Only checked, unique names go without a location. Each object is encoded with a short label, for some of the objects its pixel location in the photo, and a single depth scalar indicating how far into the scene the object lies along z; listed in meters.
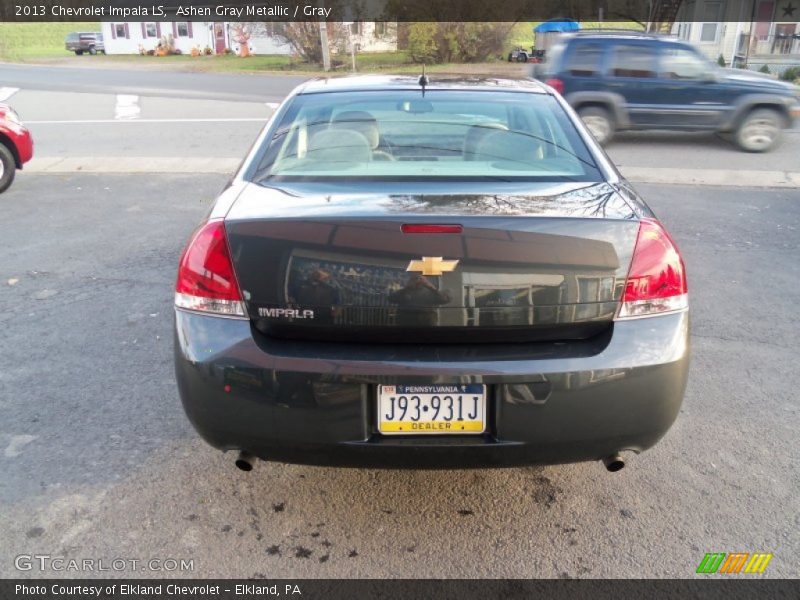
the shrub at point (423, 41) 32.06
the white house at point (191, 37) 42.69
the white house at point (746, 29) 30.64
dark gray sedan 2.34
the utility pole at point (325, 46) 29.84
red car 8.36
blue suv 11.27
